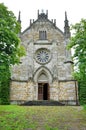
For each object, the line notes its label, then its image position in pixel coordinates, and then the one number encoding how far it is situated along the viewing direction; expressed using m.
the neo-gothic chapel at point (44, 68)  15.76
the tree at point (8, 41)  7.43
